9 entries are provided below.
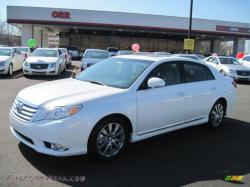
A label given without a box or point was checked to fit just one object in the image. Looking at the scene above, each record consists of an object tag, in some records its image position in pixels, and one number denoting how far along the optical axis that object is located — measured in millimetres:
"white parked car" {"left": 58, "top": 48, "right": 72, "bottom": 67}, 21453
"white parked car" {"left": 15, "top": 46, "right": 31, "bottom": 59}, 27703
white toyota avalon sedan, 4410
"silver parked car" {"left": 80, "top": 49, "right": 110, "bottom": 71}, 17903
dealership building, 39188
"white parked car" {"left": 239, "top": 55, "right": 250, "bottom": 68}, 20520
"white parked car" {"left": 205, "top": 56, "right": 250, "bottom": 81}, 18125
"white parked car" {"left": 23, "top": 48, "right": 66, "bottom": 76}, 16281
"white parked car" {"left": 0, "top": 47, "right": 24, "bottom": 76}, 15781
